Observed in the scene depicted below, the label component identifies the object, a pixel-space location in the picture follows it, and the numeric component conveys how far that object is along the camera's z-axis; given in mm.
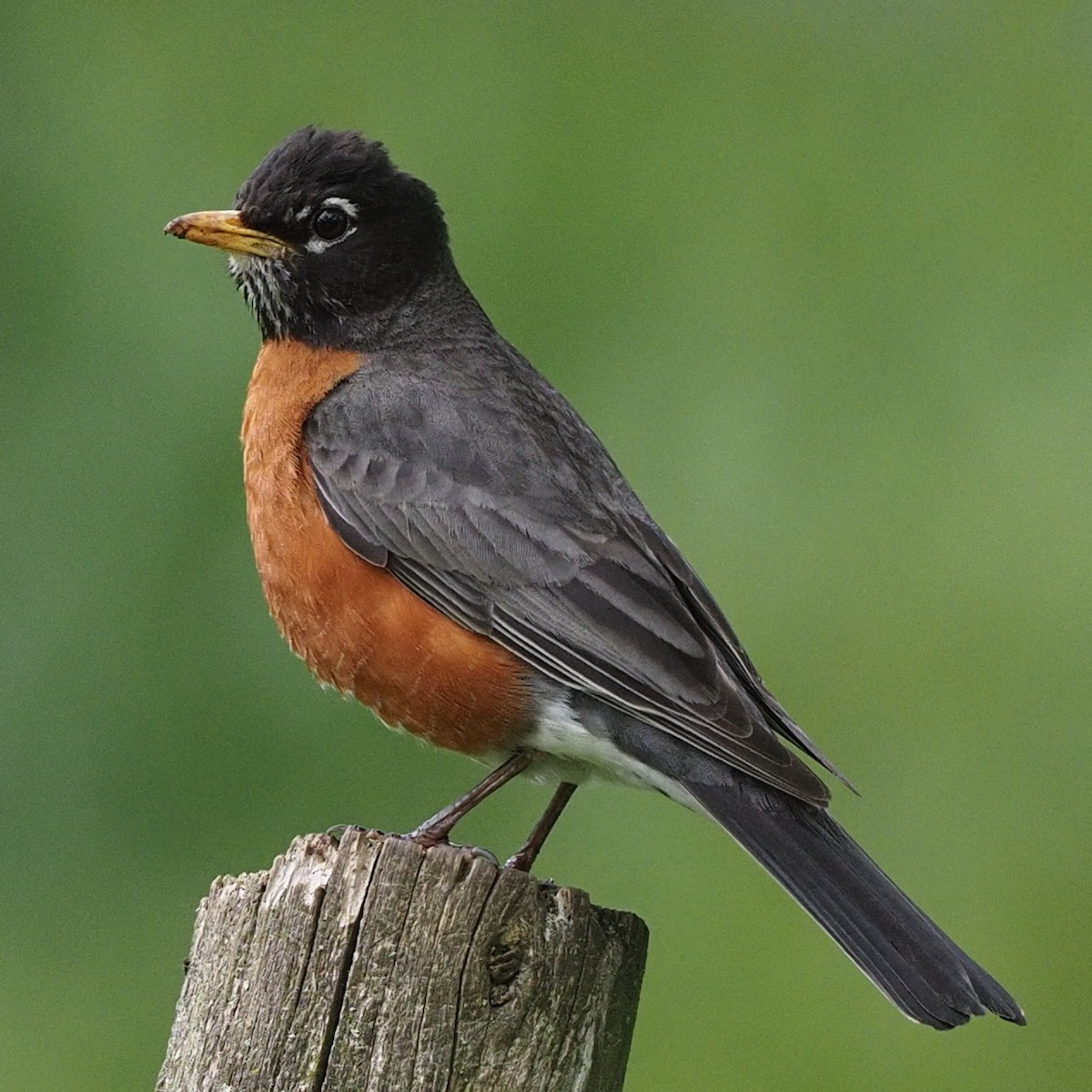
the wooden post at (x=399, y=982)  6836
